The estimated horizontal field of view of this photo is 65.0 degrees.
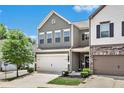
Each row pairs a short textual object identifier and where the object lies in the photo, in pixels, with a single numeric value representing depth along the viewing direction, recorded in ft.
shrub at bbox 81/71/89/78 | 20.97
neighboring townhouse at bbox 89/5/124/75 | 20.86
